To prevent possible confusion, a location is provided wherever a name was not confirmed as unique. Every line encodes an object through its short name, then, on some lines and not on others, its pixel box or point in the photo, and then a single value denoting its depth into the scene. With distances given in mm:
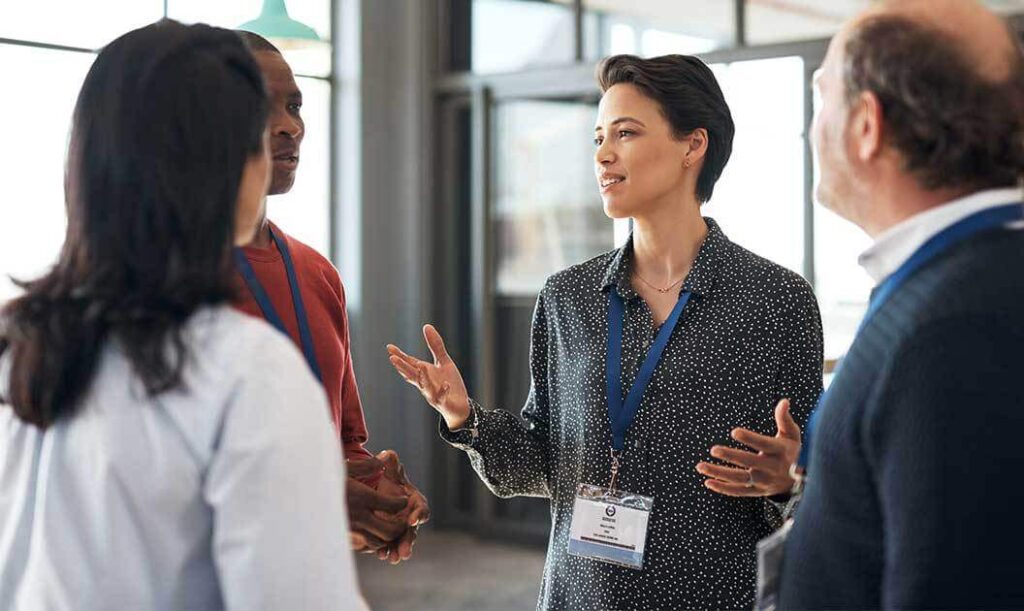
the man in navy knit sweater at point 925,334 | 1153
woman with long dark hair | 1148
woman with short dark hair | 2037
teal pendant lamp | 3746
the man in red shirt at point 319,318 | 2008
